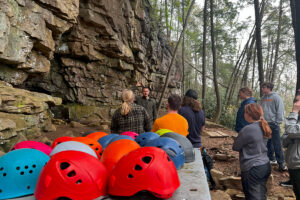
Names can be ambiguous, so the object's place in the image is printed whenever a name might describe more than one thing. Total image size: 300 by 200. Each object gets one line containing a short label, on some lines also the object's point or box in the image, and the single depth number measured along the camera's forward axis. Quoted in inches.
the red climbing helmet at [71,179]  66.2
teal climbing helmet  73.0
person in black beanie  172.1
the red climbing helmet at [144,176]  69.7
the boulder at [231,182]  186.9
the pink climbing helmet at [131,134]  135.2
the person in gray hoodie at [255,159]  127.3
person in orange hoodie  144.3
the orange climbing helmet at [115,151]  86.1
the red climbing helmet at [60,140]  113.2
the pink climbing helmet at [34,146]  101.5
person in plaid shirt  159.6
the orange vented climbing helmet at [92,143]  105.0
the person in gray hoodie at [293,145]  130.0
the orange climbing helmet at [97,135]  131.1
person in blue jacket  209.1
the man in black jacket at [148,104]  247.4
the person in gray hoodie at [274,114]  217.2
